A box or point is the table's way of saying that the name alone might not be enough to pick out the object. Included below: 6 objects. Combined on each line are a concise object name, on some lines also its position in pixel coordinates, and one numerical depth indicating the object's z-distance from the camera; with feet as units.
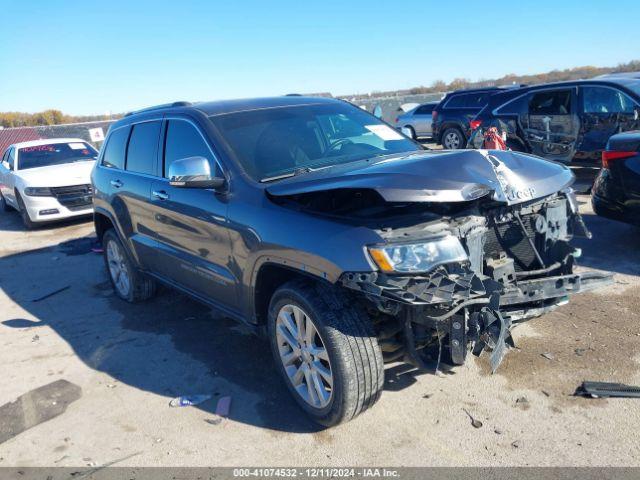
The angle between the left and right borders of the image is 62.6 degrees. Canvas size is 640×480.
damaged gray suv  8.87
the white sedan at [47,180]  32.89
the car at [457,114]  45.83
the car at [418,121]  64.28
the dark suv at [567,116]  27.66
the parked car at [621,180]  17.56
